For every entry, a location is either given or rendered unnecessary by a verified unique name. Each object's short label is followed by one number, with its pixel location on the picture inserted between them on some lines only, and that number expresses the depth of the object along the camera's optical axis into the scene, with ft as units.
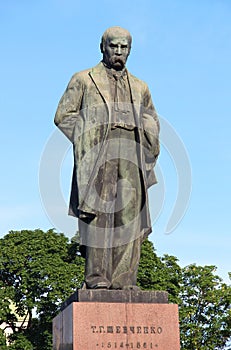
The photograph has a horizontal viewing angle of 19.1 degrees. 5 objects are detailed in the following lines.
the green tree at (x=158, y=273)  112.57
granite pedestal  27.66
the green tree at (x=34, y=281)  109.81
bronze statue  30.91
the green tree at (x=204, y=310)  110.52
